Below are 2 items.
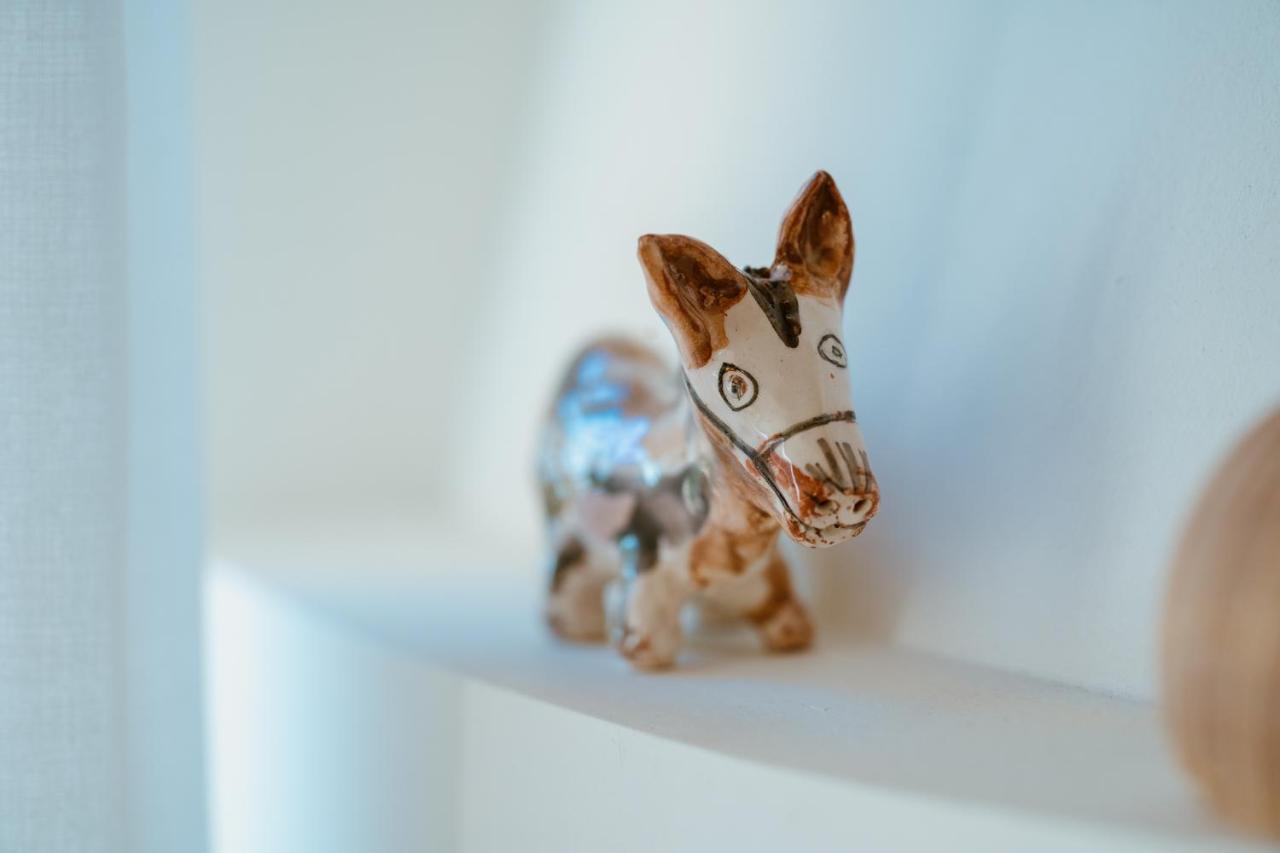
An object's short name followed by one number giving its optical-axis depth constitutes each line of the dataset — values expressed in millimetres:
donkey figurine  311
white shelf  262
